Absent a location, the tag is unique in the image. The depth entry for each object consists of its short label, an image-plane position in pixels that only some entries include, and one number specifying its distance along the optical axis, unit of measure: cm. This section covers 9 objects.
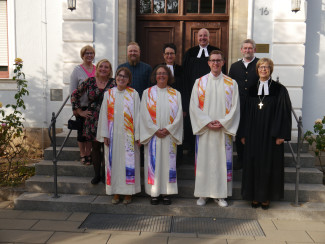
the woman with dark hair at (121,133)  442
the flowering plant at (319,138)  567
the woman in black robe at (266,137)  427
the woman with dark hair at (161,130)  438
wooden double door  684
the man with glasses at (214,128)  434
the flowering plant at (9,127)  561
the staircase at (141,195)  445
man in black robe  497
